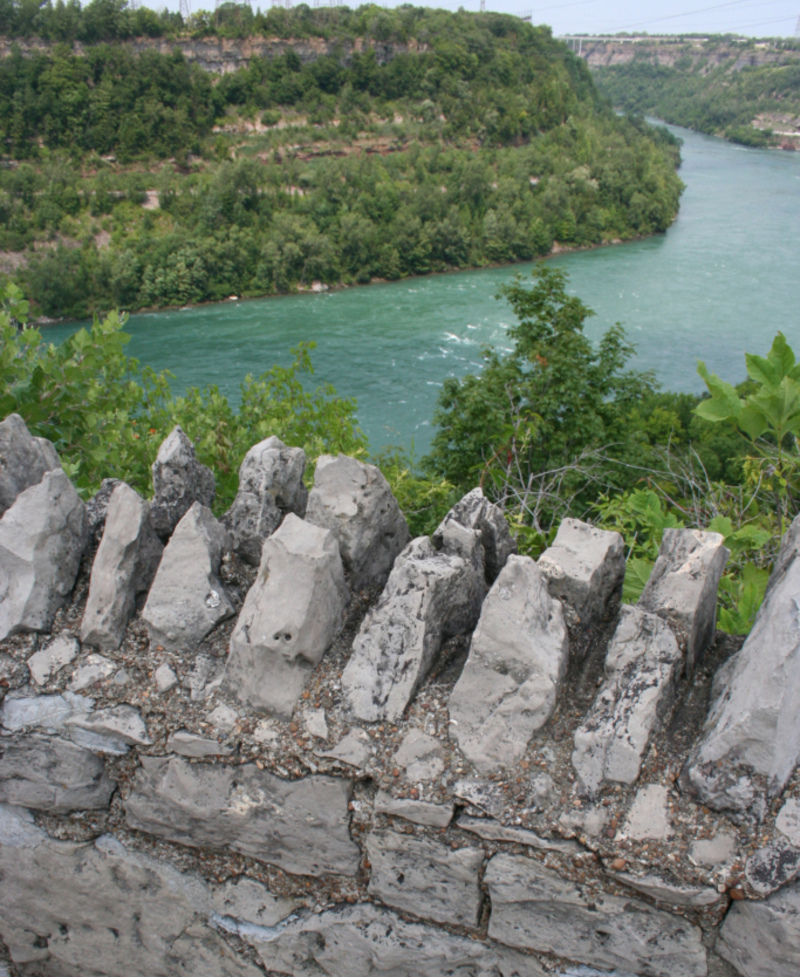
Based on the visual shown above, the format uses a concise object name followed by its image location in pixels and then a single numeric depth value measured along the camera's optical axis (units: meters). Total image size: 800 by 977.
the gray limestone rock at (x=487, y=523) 2.39
